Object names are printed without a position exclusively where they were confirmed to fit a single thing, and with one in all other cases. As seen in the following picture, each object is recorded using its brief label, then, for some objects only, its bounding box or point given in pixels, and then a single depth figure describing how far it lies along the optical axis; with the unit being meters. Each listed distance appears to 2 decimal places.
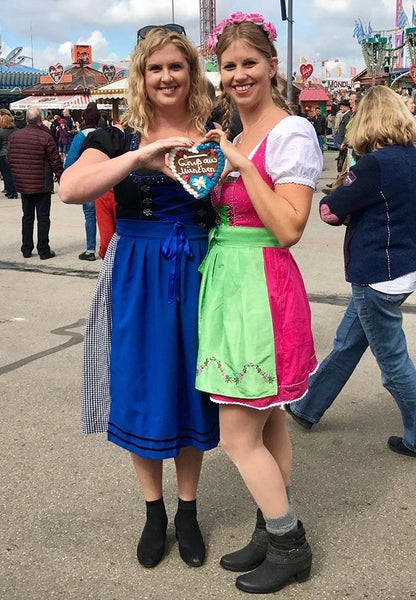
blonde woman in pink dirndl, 1.97
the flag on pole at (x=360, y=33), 45.47
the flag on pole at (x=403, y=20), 53.63
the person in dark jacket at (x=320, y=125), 19.58
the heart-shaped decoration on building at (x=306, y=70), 39.56
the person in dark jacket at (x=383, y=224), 2.80
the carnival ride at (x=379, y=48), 39.99
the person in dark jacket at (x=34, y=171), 7.92
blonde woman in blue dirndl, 2.17
